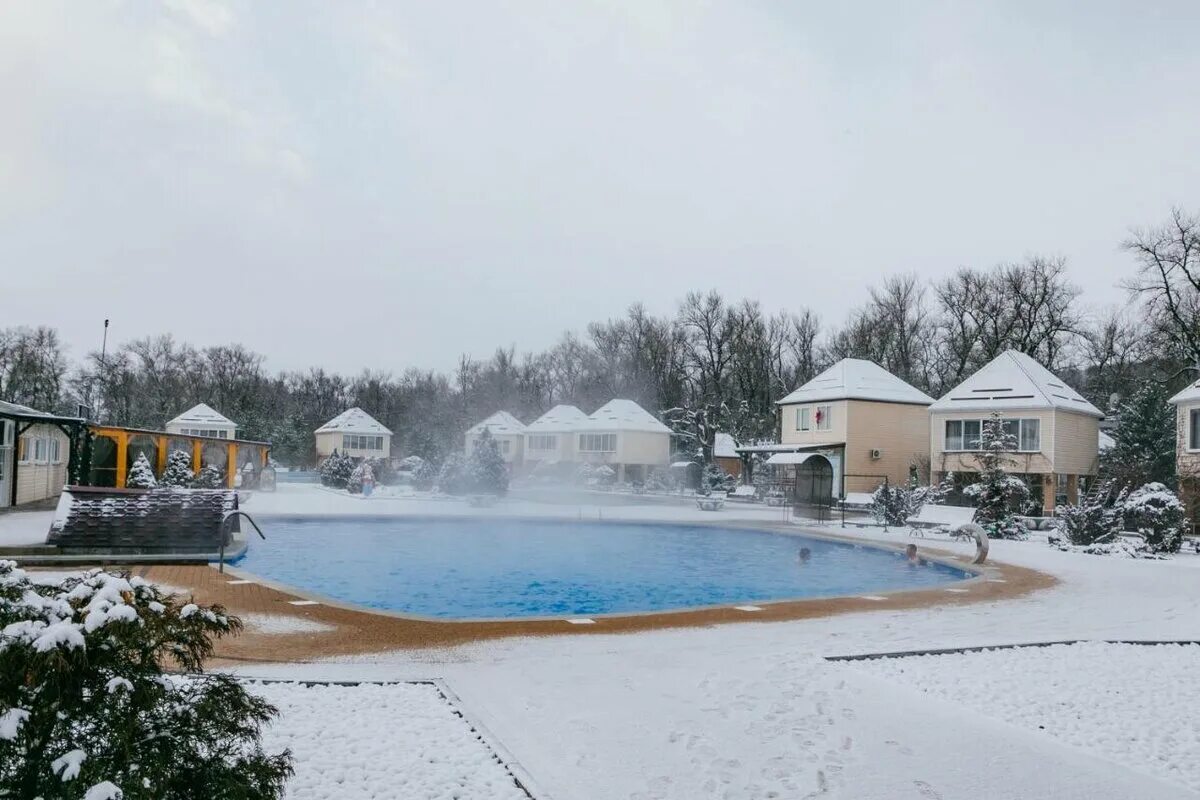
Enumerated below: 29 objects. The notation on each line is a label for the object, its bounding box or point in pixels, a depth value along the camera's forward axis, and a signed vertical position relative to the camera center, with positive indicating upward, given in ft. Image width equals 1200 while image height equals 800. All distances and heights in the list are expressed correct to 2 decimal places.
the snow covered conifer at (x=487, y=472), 109.40 -3.45
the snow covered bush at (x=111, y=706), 9.55 -3.27
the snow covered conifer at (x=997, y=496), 72.02 -2.99
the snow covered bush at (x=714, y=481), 139.95 -4.62
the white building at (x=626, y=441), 171.01 +1.84
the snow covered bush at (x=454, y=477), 110.83 -4.38
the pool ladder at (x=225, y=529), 42.52 -5.11
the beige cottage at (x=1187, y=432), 83.46 +3.84
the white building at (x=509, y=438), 204.95 +1.79
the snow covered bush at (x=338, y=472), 122.01 -4.66
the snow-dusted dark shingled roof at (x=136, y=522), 45.27 -4.91
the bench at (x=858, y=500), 104.01 -5.39
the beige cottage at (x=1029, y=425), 101.24 +4.77
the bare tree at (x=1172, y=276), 117.29 +27.29
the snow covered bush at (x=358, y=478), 112.57 -5.05
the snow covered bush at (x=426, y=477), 122.65 -5.02
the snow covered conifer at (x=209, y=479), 91.60 -4.88
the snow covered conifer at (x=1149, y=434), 97.25 +4.12
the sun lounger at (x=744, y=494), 127.65 -6.30
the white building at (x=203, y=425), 169.17 +1.93
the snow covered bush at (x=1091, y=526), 62.90 -4.34
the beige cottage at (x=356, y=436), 193.67 +0.94
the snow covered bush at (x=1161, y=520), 59.77 -3.52
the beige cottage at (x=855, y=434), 117.70 +3.49
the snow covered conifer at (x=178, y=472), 91.08 -4.19
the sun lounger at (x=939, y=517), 77.07 -5.34
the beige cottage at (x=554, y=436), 184.96 +2.48
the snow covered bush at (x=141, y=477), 82.99 -4.38
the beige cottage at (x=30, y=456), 70.23 -2.66
